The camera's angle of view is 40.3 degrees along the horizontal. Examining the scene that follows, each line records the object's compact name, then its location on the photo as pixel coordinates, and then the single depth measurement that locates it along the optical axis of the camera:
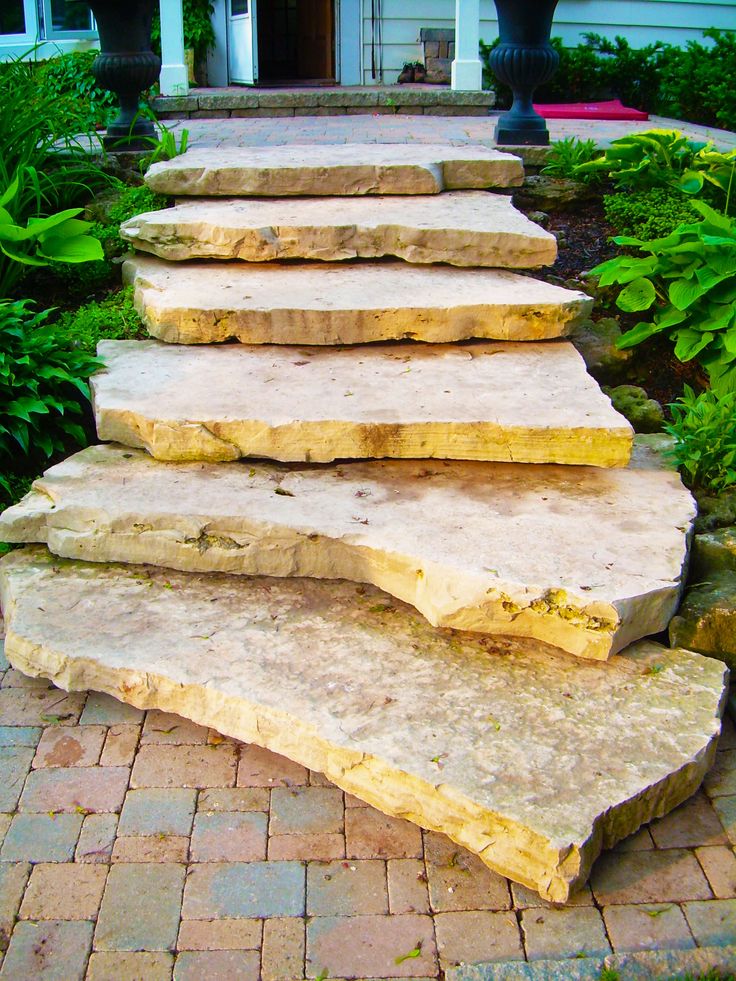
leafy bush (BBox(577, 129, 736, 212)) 4.88
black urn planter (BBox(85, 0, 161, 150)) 5.32
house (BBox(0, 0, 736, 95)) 9.55
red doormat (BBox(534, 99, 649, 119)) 8.26
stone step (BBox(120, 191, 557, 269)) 4.36
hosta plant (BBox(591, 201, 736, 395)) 4.02
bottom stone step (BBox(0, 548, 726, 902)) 2.33
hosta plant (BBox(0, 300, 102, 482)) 3.70
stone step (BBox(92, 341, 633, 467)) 3.31
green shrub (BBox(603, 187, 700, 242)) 4.68
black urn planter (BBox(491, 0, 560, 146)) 5.27
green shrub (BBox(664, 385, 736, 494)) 3.47
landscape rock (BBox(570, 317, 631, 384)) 4.29
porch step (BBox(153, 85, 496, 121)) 8.06
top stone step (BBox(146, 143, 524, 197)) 4.90
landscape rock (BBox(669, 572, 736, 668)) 2.86
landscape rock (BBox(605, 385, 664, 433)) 3.95
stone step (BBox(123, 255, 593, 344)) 3.92
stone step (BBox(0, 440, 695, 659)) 2.73
